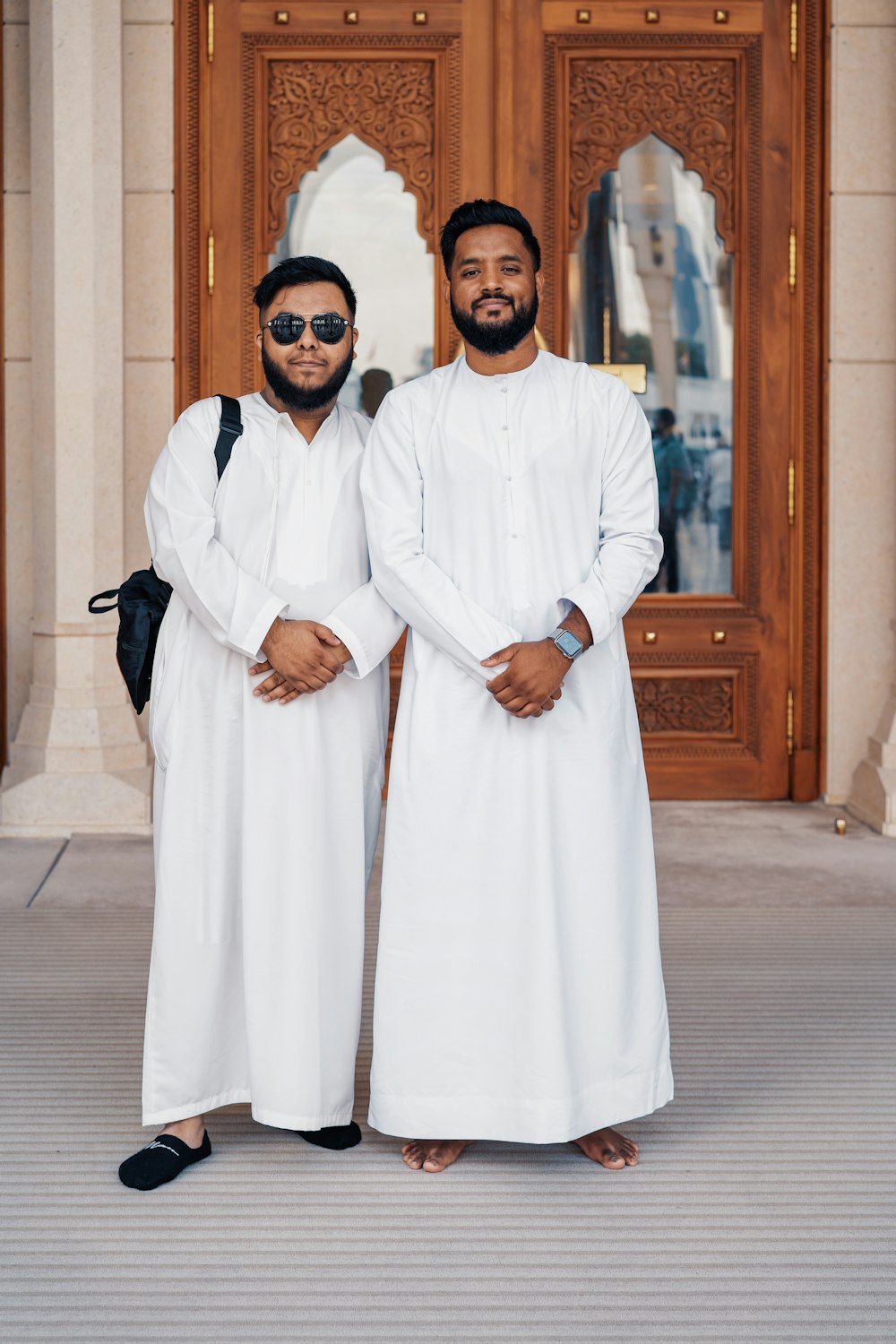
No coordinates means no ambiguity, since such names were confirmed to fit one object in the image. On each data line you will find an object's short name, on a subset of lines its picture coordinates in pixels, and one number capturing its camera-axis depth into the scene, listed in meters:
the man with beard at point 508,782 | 2.63
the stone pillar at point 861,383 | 5.48
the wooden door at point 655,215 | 5.48
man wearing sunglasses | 2.66
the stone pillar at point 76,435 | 5.15
